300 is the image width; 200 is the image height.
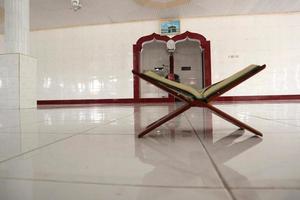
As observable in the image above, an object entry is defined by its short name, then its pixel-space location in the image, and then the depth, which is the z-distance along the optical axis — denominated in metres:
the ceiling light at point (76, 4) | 5.58
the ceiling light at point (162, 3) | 5.96
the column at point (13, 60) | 4.35
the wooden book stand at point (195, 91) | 0.99
